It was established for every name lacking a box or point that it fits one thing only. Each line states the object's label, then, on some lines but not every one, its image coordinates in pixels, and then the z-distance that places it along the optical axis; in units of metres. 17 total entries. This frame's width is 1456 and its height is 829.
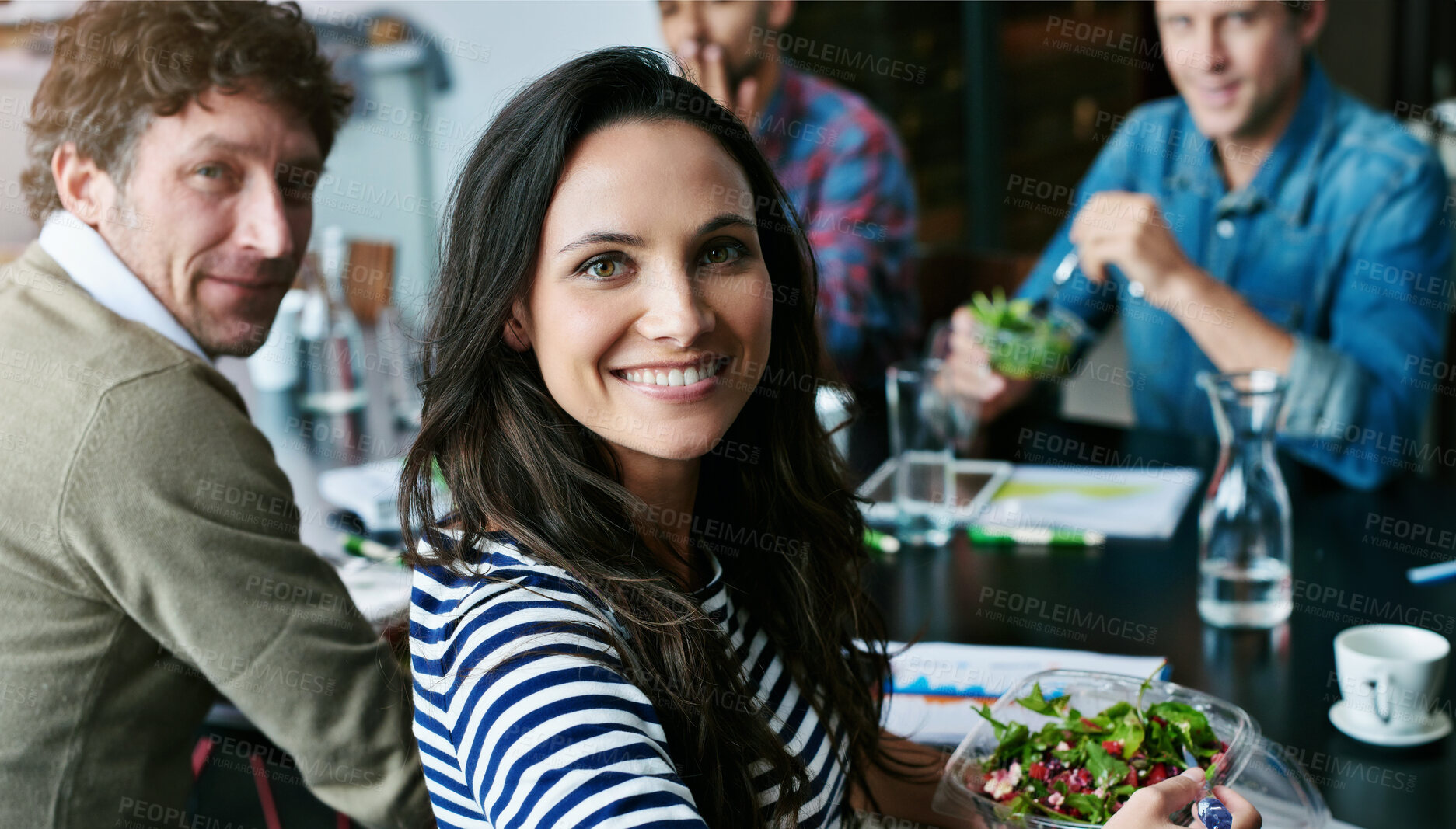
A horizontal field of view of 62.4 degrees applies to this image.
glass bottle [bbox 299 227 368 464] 2.50
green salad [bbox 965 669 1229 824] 0.96
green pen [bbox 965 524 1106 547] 1.63
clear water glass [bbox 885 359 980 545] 1.71
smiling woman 0.80
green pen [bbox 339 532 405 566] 1.73
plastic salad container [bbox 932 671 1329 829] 0.98
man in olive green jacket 1.15
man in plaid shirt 2.72
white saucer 1.12
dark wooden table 1.10
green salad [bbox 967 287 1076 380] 2.16
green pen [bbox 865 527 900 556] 1.68
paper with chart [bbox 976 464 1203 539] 1.66
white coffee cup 1.12
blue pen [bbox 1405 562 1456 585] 1.43
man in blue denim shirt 2.01
